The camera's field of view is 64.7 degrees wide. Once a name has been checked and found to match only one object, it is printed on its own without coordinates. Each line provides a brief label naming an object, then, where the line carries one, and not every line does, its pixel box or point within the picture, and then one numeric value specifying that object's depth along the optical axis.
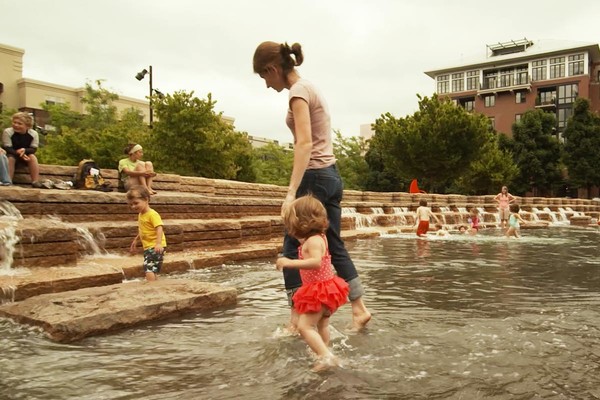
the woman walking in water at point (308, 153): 3.15
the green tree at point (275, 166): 43.10
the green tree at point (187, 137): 23.55
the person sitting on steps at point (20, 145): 8.55
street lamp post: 21.02
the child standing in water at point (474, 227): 14.82
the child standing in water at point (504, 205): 17.80
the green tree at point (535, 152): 51.47
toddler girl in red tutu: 2.80
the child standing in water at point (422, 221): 13.12
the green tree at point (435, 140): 33.44
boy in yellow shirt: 5.25
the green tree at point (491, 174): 44.19
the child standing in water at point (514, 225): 13.16
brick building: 59.66
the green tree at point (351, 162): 50.01
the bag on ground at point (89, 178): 9.05
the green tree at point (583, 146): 49.97
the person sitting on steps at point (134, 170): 9.20
